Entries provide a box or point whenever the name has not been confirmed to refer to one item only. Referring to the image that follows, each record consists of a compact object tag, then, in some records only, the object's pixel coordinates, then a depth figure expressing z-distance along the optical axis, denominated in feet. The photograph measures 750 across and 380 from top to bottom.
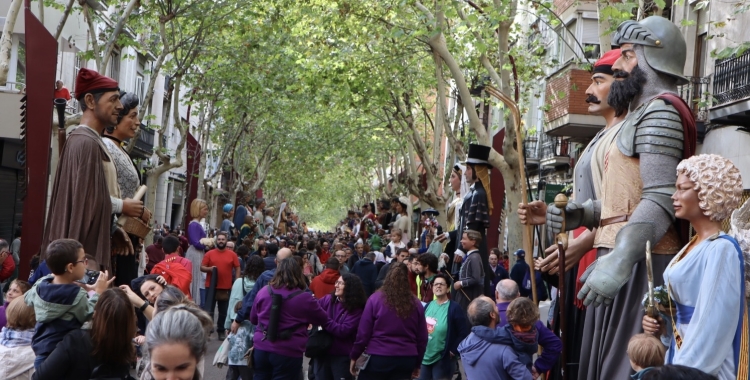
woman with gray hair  12.81
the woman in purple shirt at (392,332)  33.47
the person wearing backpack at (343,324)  35.42
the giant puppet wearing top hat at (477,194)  33.12
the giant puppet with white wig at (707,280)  13.00
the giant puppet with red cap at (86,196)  19.60
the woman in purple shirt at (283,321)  33.60
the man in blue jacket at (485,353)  26.11
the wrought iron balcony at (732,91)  57.72
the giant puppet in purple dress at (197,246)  55.93
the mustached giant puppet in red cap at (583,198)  17.51
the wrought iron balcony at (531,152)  107.24
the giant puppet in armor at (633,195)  15.06
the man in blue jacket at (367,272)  55.01
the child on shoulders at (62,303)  18.60
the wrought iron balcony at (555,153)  98.27
